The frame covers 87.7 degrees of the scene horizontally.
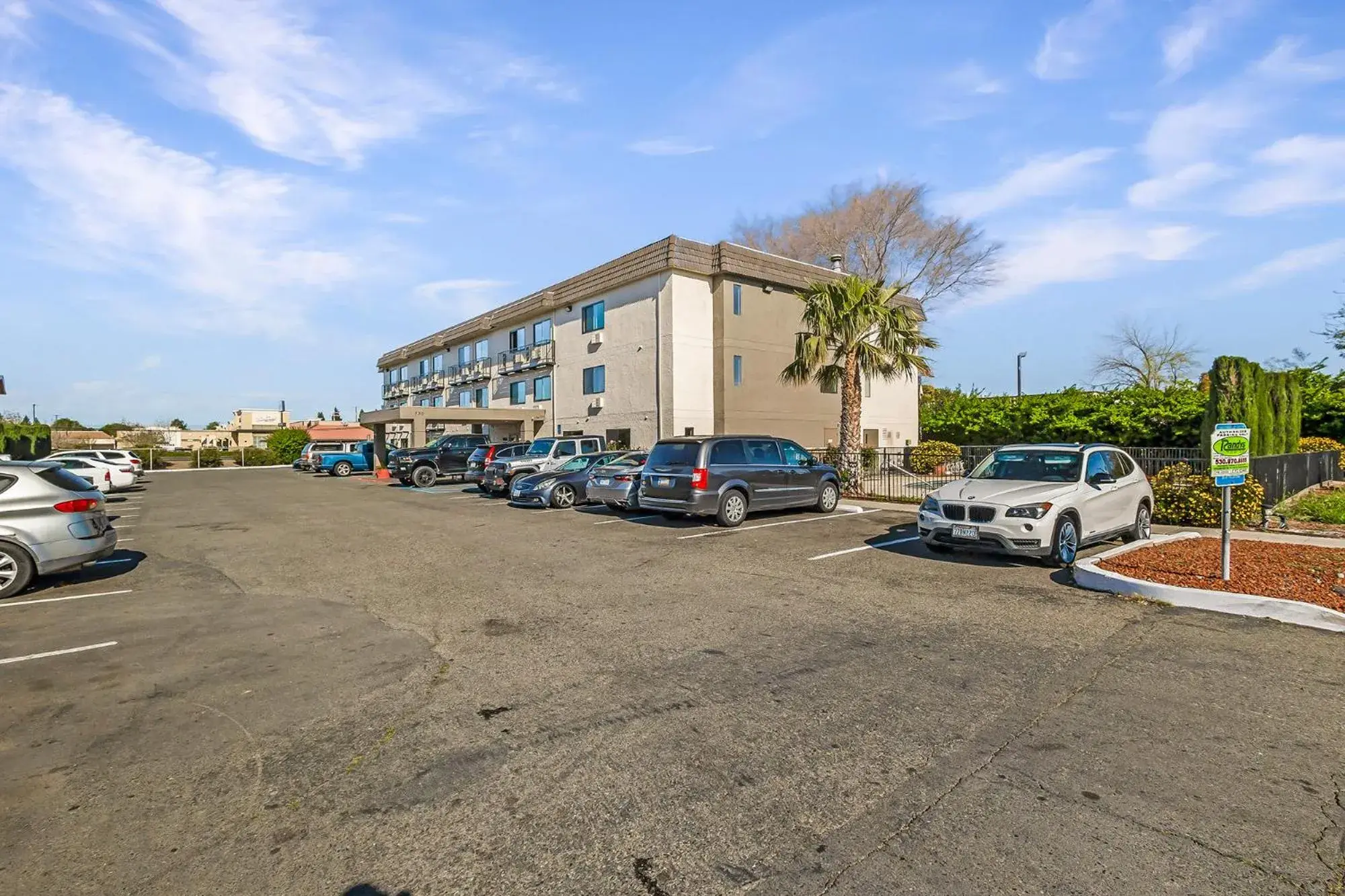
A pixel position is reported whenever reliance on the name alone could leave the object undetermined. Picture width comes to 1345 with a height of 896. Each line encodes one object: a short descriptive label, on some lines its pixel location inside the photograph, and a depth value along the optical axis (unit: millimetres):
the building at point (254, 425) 76562
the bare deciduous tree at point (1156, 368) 37344
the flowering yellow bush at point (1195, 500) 12250
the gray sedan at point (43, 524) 8133
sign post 7527
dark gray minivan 13094
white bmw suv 8914
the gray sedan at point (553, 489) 17781
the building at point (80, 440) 54944
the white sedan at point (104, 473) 24484
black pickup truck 27469
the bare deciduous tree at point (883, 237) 37594
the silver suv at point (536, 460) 21141
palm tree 20109
